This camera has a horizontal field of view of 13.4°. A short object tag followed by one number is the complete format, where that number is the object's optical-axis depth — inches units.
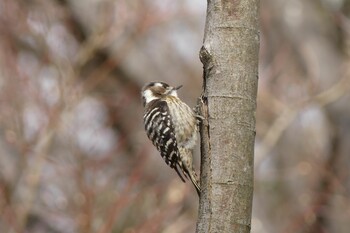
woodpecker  407.2
